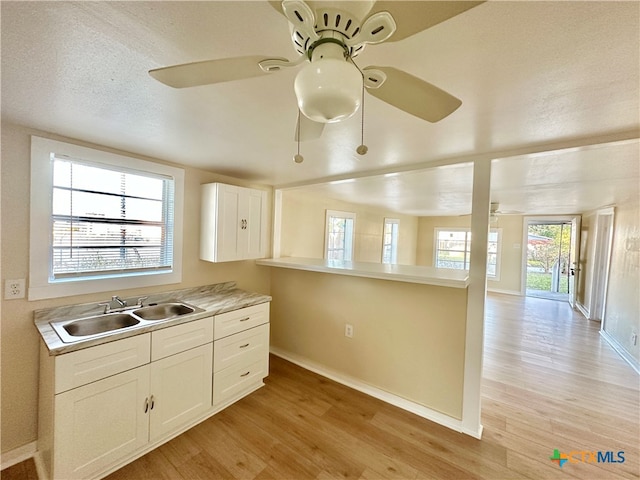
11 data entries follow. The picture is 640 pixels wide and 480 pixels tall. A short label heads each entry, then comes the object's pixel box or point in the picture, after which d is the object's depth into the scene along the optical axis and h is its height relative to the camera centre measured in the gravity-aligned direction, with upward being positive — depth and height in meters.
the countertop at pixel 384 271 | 2.03 -0.34
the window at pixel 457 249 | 7.15 -0.29
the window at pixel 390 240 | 6.68 -0.10
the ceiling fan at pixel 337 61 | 0.57 +0.47
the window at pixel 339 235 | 4.66 -0.01
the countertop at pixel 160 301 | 1.52 -0.68
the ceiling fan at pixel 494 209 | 4.49 +0.60
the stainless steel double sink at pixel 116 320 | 1.72 -0.72
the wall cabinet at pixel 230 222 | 2.58 +0.08
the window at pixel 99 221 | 1.80 +0.03
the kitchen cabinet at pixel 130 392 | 1.47 -1.13
